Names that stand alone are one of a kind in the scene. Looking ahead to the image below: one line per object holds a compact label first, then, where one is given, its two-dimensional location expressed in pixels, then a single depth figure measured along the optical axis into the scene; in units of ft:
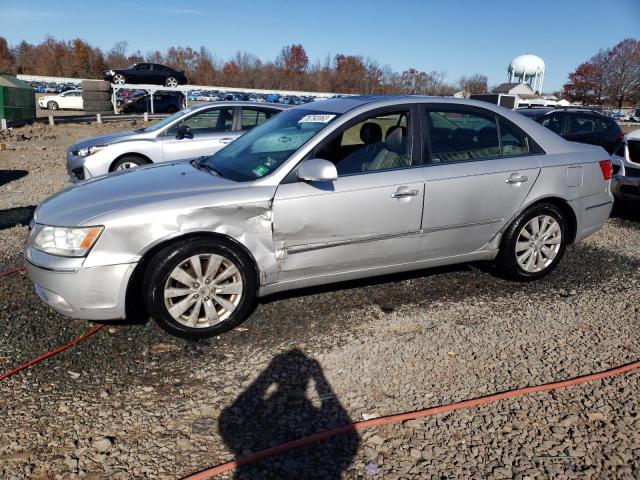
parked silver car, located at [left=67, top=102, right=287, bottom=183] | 26.68
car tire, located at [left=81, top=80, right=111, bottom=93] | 113.19
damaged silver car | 11.25
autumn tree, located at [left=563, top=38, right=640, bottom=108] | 260.21
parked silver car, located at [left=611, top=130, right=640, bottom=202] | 24.44
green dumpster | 78.33
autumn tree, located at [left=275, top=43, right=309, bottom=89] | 300.20
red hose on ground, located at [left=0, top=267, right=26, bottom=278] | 15.76
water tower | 265.34
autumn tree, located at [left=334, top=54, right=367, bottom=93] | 265.13
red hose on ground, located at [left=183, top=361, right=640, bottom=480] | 8.03
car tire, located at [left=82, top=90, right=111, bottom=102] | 113.09
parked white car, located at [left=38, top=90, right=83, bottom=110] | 115.55
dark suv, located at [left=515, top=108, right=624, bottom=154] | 36.01
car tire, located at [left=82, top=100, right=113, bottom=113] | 114.21
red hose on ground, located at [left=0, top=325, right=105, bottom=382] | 10.63
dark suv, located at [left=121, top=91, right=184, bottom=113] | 110.63
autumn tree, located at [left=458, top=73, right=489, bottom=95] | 291.99
